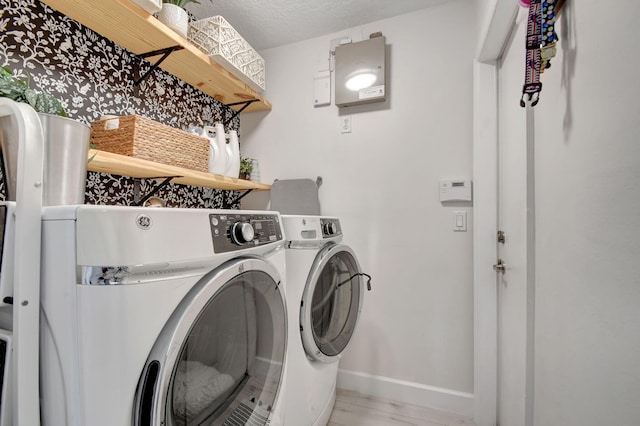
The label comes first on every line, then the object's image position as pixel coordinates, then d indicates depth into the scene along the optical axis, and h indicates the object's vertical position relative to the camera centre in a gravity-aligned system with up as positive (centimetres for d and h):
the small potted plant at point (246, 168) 194 +34
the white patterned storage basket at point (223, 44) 151 +98
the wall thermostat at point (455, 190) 161 +16
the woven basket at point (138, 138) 116 +34
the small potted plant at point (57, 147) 75 +19
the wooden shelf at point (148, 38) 110 +84
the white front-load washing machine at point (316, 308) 104 -41
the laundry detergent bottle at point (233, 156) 167 +37
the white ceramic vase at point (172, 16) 132 +97
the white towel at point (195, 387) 63 -44
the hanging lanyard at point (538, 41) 71 +47
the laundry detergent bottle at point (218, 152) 158 +37
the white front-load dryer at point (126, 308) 46 -17
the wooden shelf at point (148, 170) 105 +20
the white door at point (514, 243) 98 -10
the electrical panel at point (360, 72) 178 +96
